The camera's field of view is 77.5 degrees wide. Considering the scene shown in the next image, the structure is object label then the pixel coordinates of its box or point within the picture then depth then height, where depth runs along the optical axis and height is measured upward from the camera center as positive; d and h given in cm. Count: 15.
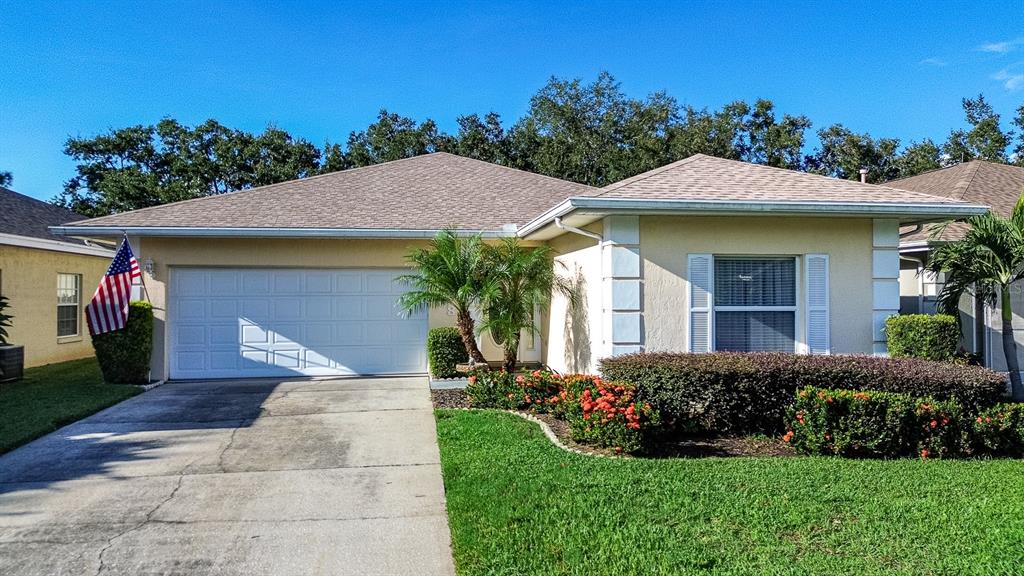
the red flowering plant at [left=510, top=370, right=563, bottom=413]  860 -124
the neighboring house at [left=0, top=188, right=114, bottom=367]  1281 +49
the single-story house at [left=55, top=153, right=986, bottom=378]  844 +64
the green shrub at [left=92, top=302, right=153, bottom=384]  1069 -82
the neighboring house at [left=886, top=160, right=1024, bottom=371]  1027 +85
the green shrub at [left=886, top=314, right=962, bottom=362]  841 -49
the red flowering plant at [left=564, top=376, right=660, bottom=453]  635 -120
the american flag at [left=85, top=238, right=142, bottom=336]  1043 -4
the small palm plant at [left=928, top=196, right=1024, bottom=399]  855 +58
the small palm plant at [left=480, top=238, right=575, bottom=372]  1015 +16
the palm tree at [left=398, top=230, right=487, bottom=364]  1013 +38
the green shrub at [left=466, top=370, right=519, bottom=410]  884 -128
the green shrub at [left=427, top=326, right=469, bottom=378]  1073 -88
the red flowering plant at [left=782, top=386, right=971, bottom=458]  643 -128
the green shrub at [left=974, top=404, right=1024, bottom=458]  659 -136
